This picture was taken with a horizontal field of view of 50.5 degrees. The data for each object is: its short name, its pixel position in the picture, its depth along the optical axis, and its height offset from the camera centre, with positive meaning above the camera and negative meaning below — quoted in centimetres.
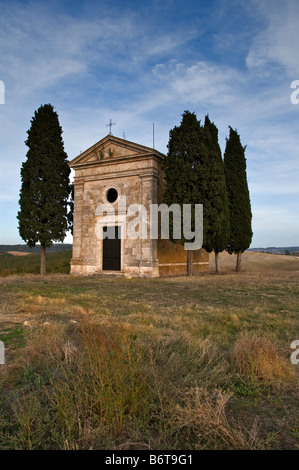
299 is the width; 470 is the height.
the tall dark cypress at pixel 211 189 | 1535 +271
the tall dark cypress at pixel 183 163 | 1530 +401
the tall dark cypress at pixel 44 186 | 1734 +330
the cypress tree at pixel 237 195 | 1989 +311
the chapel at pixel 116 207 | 1631 +207
